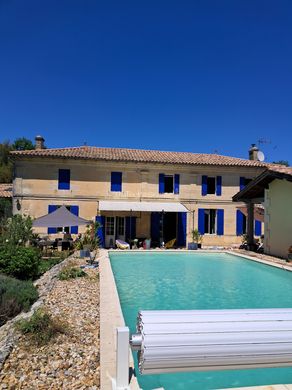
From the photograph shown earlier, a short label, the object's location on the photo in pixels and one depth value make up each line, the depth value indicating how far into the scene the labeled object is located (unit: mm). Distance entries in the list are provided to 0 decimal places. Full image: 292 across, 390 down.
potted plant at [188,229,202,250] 25498
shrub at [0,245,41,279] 13702
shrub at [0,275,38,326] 8867
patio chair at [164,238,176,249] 26630
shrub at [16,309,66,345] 6250
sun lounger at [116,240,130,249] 24766
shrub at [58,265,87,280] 12566
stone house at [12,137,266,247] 27500
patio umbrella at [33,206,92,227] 20436
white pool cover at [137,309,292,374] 2270
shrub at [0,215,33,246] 19516
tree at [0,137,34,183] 58375
